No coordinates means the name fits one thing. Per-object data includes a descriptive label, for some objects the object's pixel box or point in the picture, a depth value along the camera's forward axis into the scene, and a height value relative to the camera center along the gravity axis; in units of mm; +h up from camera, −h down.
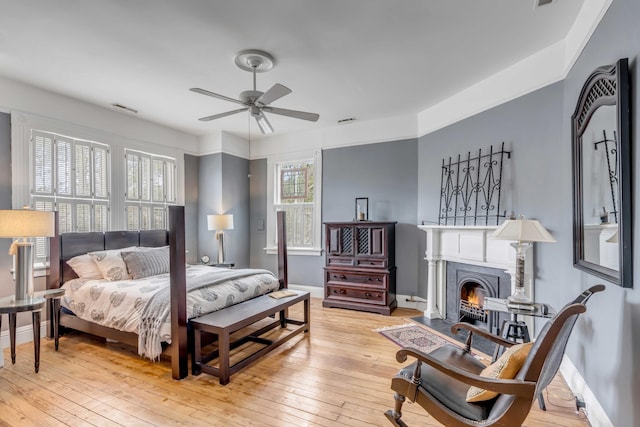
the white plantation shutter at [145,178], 4840 +578
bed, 2648 -758
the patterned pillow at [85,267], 3602 -578
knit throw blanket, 2723 -924
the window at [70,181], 3637 +447
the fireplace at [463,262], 3346 -566
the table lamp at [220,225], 5055 -154
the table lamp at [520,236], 2439 -176
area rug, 3346 -1388
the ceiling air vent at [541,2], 2121 +1426
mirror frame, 1628 +411
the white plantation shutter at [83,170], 4035 +605
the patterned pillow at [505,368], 1539 -764
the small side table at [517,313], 2422 -778
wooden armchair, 1380 -868
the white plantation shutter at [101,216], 4242 +4
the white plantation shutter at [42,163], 3611 +622
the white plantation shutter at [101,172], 4238 +605
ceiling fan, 2830 +1071
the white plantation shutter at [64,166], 3838 +626
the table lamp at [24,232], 2648 -133
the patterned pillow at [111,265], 3545 -554
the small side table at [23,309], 2582 -766
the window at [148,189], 4680 +423
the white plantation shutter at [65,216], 3850 +7
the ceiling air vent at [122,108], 4217 +1470
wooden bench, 2588 -974
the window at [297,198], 5516 +299
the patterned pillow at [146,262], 3672 -555
